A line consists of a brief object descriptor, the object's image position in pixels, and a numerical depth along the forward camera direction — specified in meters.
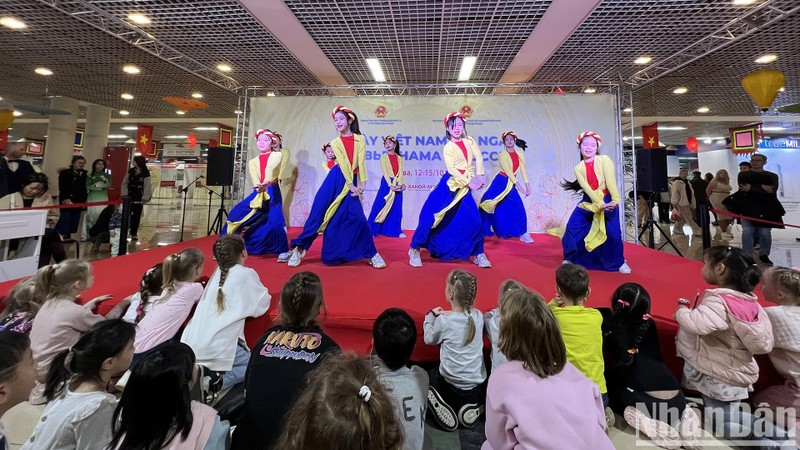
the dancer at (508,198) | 5.30
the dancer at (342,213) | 3.64
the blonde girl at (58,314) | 1.75
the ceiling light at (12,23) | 4.50
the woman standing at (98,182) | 5.85
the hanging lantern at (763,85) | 4.38
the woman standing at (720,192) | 7.07
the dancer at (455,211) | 3.70
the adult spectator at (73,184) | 5.50
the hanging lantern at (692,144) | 12.16
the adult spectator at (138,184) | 5.71
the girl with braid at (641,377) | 1.68
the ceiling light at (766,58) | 5.27
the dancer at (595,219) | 3.46
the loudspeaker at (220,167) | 5.85
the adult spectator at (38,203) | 3.82
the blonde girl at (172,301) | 1.87
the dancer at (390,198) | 5.29
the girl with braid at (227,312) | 1.84
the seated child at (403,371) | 1.29
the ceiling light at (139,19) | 4.21
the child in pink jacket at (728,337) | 1.65
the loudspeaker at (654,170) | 5.41
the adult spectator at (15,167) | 4.32
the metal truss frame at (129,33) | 4.04
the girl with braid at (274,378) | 1.23
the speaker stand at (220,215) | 5.65
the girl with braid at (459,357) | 1.75
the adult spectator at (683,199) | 7.43
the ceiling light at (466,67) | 5.38
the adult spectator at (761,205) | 4.91
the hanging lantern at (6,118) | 7.34
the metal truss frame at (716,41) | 3.81
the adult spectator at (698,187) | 7.75
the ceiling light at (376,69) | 5.50
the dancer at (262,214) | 3.95
